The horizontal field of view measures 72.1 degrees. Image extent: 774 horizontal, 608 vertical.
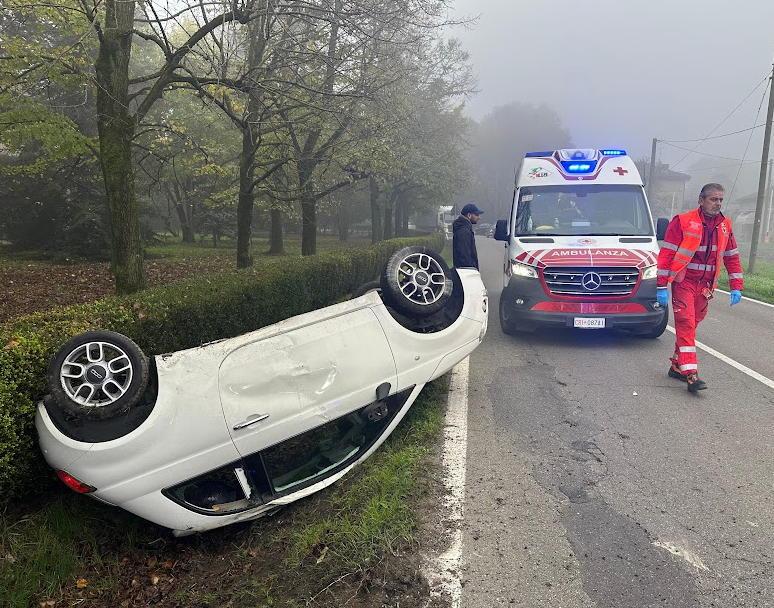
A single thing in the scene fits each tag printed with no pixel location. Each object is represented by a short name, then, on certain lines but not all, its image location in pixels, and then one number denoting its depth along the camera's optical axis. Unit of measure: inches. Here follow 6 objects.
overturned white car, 114.1
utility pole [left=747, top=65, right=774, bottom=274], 706.2
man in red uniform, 212.1
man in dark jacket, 280.1
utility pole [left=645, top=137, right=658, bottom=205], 1467.8
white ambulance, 269.3
